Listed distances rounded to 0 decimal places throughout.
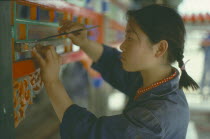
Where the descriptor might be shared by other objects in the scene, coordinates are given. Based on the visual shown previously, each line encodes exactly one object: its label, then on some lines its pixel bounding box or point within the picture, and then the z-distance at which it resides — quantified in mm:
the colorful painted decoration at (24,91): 933
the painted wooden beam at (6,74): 821
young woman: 1007
